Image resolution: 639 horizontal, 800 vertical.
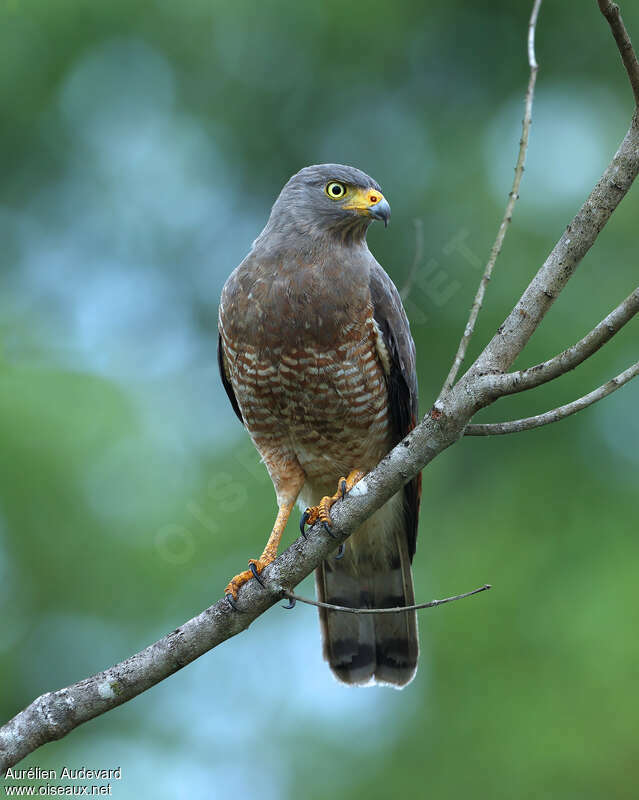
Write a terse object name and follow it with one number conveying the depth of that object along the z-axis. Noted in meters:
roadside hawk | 7.86
